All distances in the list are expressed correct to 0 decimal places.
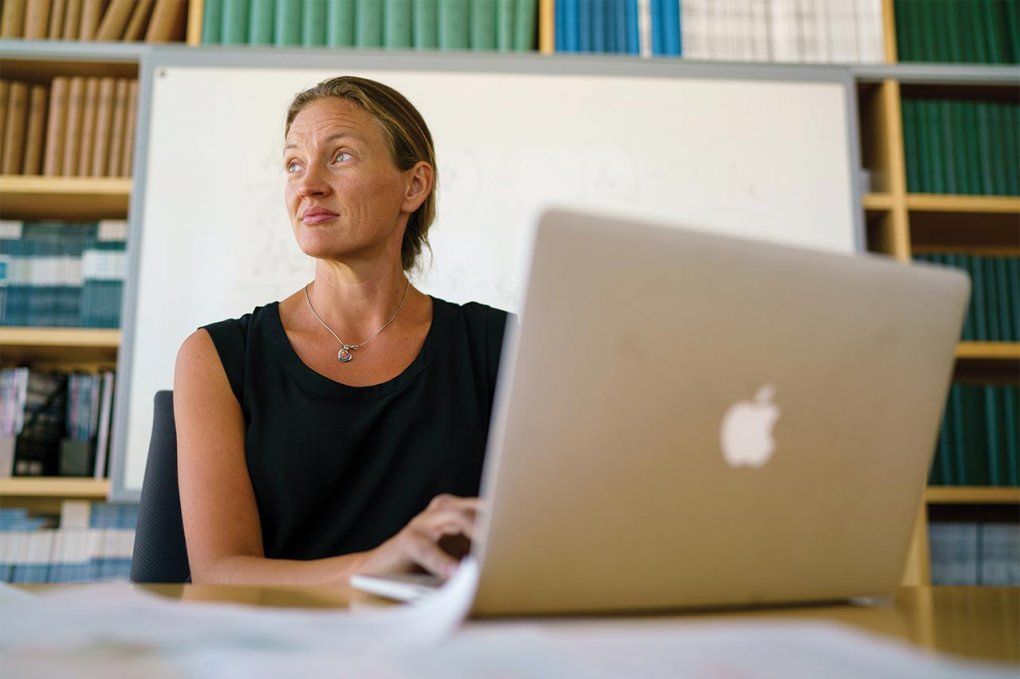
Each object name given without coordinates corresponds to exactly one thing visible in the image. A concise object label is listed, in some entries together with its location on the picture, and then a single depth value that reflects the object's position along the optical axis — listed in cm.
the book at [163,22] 249
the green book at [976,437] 241
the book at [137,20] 249
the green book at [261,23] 248
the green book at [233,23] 248
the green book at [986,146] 253
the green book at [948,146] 253
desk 55
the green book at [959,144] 253
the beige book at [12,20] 246
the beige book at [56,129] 241
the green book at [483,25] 250
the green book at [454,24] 249
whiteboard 236
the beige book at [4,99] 243
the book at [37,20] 246
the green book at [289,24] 247
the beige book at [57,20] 248
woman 112
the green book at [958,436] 241
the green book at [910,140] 253
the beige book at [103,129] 241
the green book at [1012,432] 241
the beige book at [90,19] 247
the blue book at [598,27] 254
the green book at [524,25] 251
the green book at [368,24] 248
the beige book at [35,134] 243
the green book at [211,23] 248
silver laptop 52
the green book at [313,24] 247
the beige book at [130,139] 242
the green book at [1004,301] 247
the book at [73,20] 248
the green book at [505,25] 251
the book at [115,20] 248
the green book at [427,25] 250
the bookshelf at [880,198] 234
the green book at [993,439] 241
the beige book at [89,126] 241
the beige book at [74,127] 241
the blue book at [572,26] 253
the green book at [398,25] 249
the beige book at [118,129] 242
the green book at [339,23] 247
